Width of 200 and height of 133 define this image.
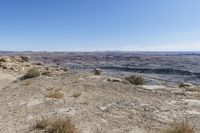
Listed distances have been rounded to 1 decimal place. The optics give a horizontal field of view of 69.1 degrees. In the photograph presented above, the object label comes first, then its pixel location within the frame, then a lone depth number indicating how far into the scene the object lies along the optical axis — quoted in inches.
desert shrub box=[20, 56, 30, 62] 848.6
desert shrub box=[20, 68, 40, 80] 457.3
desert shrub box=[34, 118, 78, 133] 158.5
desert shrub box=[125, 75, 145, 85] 417.5
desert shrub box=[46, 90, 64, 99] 270.5
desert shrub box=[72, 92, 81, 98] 281.7
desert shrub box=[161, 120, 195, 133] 155.2
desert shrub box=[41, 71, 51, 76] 495.9
